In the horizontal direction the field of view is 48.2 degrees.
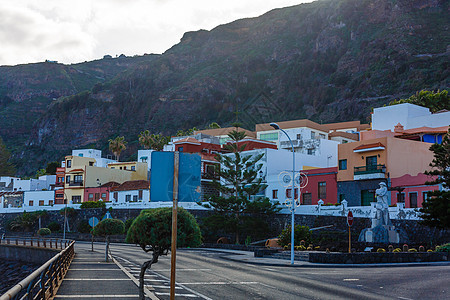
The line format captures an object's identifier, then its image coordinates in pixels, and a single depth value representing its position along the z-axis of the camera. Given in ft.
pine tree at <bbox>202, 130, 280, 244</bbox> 175.32
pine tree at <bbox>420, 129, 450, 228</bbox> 100.94
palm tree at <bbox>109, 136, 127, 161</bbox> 370.32
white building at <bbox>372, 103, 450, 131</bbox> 205.98
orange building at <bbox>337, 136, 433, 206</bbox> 158.20
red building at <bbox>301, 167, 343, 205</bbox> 175.83
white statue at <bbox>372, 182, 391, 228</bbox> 116.26
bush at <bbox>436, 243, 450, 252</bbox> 102.98
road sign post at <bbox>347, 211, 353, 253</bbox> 96.37
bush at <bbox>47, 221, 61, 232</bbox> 254.68
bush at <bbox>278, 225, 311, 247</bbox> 134.62
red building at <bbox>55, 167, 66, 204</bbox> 296.10
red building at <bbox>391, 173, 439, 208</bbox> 141.90
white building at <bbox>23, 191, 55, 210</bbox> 298.56
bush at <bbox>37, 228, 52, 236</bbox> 225.76
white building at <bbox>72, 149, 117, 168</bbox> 327.26
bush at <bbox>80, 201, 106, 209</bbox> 241.78
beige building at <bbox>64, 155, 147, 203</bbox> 288.51
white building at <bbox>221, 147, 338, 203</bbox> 190.18
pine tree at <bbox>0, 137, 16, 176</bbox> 467.11
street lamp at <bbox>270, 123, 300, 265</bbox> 97.00
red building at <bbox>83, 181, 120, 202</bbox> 274.16
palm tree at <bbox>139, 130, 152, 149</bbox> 355.97
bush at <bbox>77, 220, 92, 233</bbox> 243.19
